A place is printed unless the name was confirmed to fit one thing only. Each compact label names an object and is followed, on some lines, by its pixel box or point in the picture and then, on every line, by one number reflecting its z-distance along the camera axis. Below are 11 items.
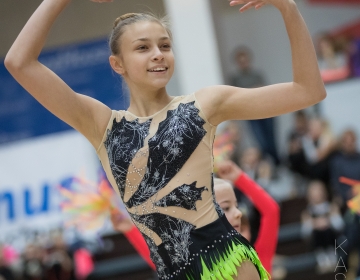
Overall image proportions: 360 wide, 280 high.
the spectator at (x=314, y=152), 14.70
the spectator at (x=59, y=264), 15.59
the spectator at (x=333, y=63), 18.30
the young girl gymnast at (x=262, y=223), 5.67
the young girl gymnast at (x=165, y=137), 3.71
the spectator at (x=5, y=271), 15.45
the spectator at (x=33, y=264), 15.79
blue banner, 19.37
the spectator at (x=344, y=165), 13.58
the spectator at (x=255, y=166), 15.41
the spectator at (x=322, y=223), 13.41
